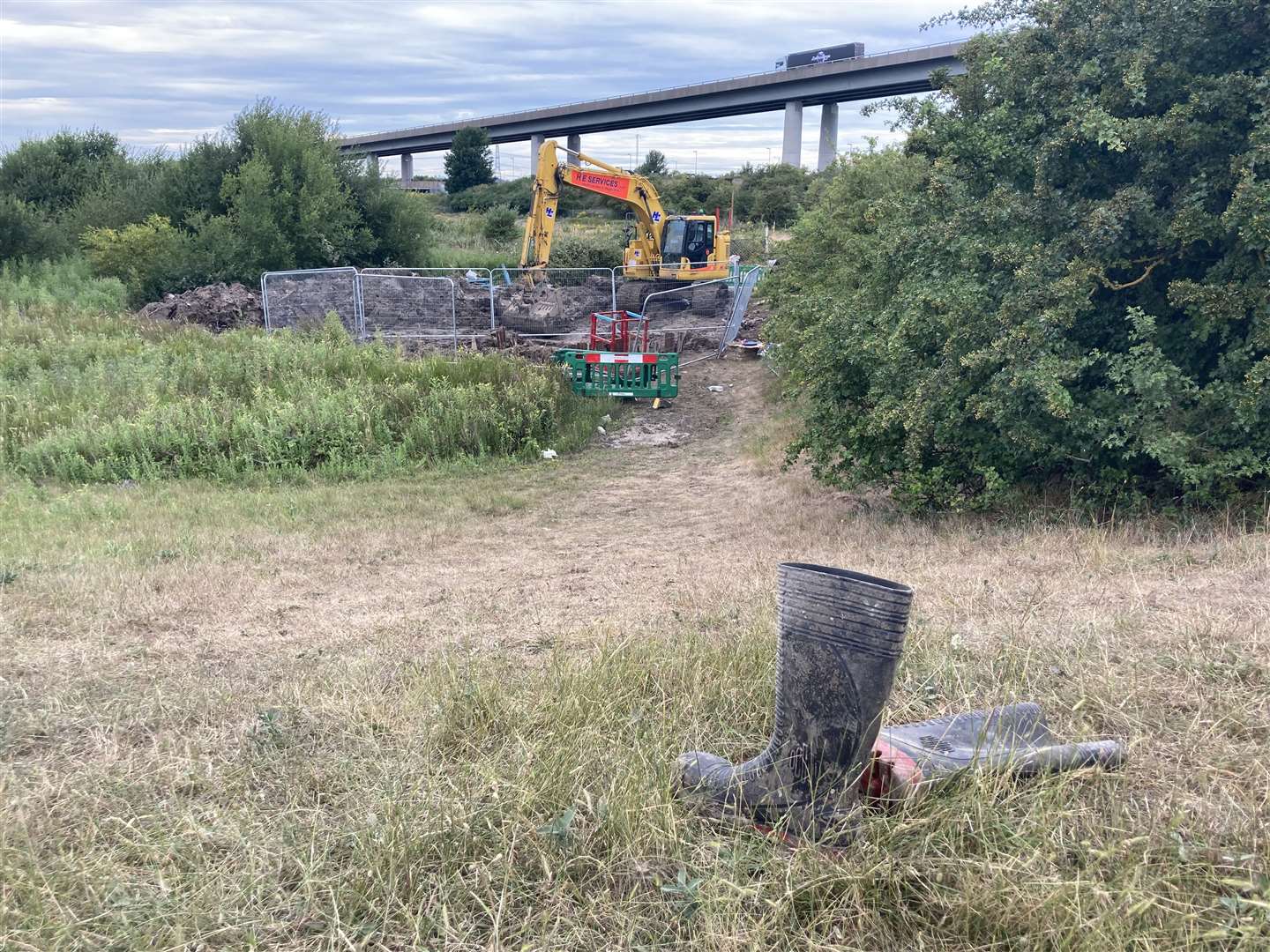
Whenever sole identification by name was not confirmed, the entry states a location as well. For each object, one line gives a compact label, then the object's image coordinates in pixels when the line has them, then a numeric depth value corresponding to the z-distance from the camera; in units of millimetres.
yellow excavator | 23078
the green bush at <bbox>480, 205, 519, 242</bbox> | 42125
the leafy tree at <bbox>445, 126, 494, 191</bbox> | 64750
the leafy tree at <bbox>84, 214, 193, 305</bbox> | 23406
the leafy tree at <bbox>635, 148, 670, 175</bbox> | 71062
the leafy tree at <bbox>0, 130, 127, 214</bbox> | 31469
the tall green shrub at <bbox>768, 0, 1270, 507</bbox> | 7172
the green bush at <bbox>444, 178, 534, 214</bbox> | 55906
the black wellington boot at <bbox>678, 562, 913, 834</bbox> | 2828
